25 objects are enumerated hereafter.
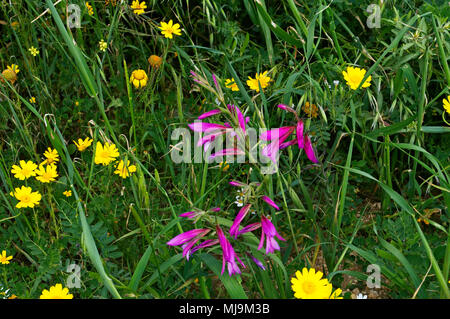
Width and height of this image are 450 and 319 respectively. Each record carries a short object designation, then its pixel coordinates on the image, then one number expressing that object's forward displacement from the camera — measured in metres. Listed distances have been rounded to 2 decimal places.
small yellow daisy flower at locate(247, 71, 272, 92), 1.82
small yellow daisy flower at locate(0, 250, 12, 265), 1.56
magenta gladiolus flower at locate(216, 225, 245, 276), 1.22
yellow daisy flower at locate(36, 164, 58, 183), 1.75
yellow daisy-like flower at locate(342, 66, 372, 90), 1.68
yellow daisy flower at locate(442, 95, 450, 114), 1.62
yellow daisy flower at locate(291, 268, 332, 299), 1.29
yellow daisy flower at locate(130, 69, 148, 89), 1.99
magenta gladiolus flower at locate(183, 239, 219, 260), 1.27
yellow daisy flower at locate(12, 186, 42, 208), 1.67
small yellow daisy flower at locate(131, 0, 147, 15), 1.99
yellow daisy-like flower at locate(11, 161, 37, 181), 1.78
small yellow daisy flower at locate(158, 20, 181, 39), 1.96
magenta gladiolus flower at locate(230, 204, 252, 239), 1.20
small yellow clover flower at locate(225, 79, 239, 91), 1.80
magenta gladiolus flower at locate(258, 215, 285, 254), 1.20
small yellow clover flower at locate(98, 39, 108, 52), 1.94
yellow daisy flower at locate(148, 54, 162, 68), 2.03
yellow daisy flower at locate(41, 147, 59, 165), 1.87
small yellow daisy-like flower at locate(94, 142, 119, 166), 1.70
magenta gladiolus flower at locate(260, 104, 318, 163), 1.24
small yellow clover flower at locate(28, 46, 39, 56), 2.11
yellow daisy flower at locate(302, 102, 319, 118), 1.80
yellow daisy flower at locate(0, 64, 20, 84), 2.01
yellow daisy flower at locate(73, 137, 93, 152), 1.86
